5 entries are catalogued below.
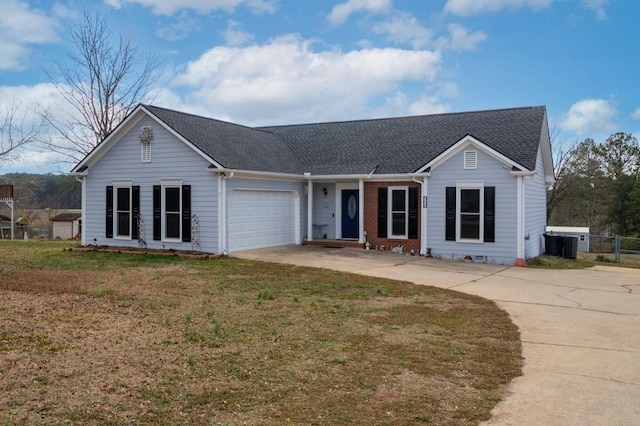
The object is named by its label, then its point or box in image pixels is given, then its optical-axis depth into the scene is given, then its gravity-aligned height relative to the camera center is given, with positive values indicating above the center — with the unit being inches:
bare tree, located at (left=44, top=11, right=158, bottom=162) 1257.4 +355.7
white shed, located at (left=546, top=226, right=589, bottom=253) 1373.0 -47.9
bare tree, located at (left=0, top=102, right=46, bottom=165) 972.6 +125.2
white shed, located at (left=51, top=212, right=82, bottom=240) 1545.3 -37.1
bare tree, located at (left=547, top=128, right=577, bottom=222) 1552.7 +99.2
